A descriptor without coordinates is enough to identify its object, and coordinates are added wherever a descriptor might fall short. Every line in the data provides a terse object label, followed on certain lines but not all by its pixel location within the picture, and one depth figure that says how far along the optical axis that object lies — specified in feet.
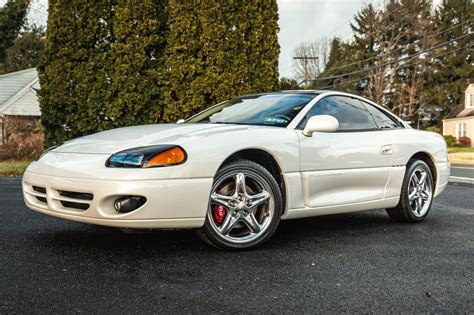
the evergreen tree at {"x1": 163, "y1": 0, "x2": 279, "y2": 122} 39.65
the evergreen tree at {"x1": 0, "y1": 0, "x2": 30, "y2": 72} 146.52
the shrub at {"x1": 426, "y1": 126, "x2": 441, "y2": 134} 156.46
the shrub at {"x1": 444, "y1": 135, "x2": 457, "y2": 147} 141.18
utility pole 165.59
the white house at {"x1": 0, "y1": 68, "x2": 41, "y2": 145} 82.23
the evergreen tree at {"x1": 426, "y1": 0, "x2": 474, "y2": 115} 174.19
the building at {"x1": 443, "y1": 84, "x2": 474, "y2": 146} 147.33
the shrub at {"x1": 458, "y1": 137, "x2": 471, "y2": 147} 145.59
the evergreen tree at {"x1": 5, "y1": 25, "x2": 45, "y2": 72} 144.36
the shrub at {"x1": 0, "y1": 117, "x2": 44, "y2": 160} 50.34
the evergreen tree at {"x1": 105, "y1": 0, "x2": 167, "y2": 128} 39.19
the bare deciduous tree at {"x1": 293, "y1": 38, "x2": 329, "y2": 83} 168.04
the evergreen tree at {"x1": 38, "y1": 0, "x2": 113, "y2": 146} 39.04
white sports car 11.71
